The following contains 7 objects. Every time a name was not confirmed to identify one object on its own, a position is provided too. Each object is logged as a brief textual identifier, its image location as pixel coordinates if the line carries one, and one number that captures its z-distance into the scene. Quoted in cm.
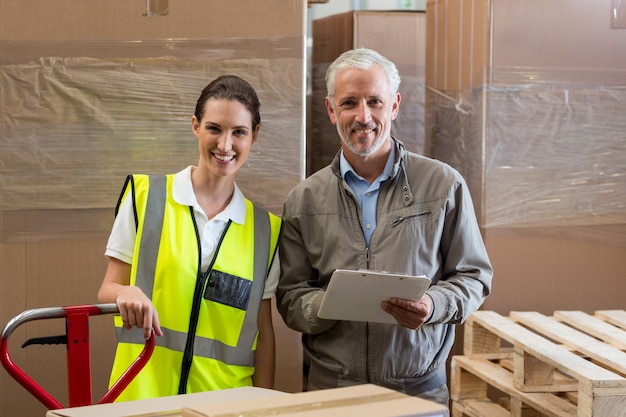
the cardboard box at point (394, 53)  412
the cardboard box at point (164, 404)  186
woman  258
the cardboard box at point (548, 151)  356
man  271
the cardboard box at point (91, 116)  309
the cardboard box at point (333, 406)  167
